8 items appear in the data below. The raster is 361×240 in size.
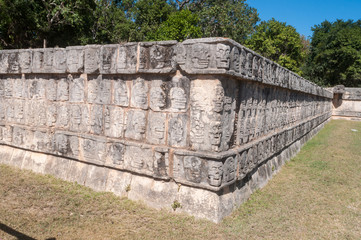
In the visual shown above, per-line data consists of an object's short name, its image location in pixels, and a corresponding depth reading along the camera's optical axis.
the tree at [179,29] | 18.55
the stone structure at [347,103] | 19.00
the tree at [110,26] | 19.50
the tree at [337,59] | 26.36
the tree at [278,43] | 25.05
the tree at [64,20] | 13.44
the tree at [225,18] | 24.17
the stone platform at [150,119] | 3.27
